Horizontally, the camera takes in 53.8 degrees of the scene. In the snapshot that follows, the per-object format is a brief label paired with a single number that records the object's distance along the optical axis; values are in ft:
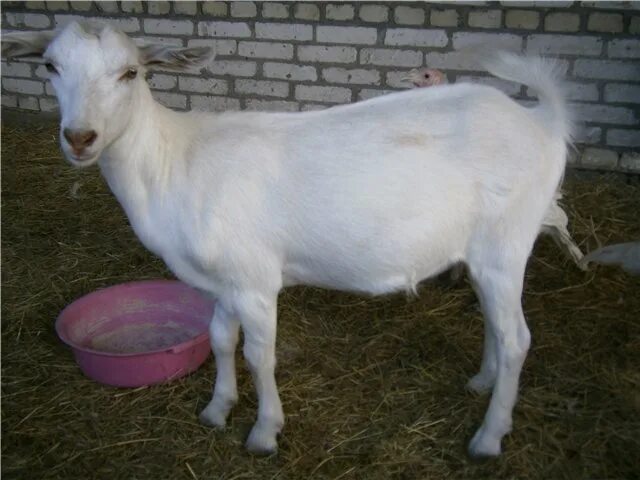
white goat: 7.61
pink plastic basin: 9.65
